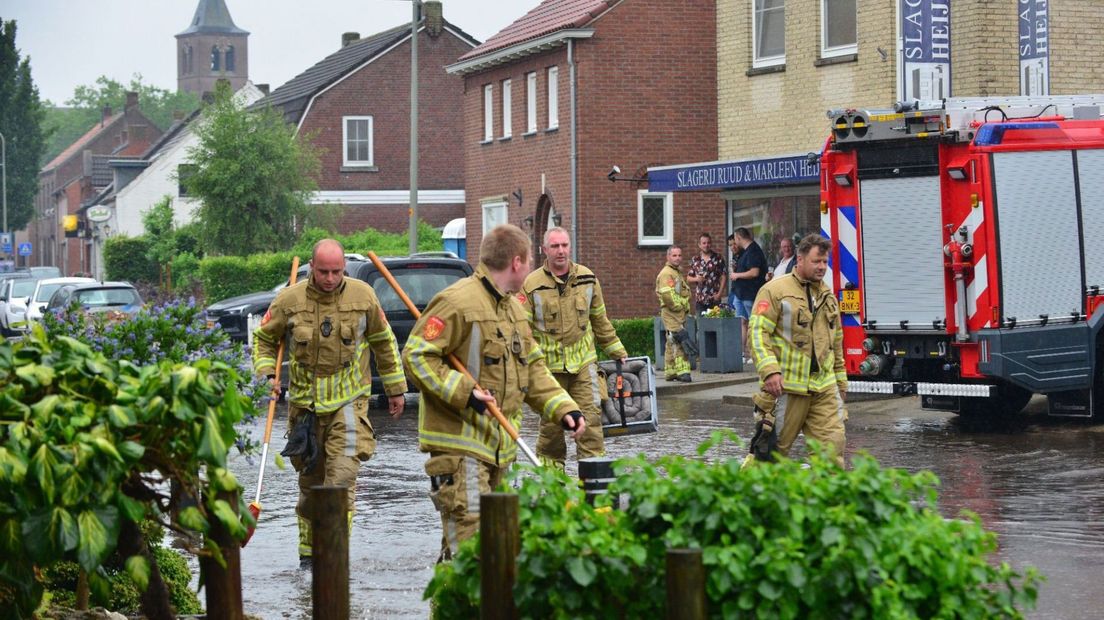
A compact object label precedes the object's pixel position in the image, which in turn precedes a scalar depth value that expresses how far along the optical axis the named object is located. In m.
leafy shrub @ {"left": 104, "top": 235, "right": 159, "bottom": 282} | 57.66
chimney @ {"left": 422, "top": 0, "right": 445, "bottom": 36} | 51.25
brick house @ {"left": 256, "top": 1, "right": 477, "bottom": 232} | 51.81
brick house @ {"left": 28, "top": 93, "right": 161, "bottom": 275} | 95.44
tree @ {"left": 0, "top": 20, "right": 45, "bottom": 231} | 90.56
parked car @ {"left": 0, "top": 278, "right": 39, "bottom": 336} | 40.34
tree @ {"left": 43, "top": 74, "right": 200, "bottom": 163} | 153.50
